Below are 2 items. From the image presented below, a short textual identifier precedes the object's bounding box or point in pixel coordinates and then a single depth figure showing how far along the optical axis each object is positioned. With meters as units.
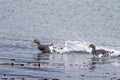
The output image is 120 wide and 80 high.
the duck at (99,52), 34.47
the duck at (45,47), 35.18
